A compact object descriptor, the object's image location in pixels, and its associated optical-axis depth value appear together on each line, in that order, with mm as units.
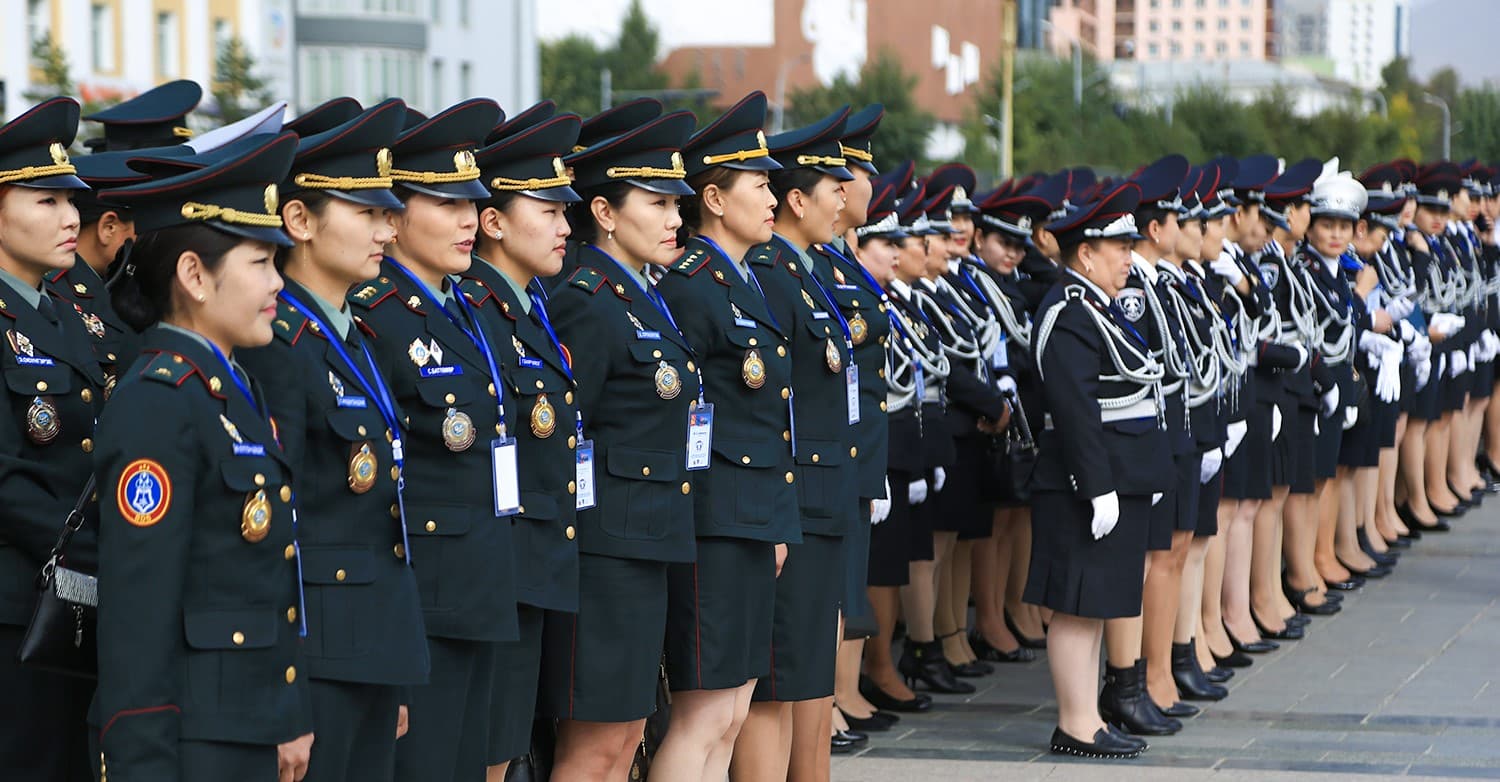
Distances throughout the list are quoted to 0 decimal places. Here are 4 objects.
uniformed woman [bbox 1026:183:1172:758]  7395
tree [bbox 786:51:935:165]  81062
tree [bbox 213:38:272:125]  31906
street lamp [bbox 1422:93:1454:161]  85131
